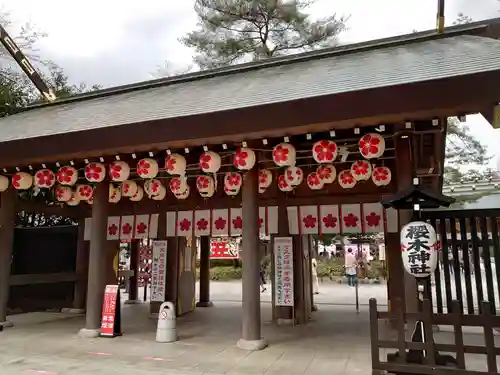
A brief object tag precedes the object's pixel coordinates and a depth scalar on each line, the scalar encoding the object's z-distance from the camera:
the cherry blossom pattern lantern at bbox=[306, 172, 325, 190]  7.85
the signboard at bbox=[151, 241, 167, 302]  10.80
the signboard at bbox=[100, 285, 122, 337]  7.92
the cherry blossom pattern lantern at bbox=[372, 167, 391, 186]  7.68
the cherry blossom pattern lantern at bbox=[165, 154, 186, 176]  7.56
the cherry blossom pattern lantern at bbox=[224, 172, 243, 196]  7.84
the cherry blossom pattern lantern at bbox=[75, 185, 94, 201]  10.02
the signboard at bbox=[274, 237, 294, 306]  9.40
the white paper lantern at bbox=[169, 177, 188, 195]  8.55
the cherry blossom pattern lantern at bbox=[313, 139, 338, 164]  6.67
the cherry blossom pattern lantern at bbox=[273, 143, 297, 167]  6.89
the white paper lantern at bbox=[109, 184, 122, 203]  9.80
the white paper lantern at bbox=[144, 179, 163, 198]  9.03
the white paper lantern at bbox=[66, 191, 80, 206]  10.14
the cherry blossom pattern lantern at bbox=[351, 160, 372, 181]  7.46
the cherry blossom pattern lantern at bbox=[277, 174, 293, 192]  8.01
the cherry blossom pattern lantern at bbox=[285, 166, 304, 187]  7.73
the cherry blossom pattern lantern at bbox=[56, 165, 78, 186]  8.67
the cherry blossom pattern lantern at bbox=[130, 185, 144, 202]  9.54
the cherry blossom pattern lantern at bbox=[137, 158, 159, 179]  7.87
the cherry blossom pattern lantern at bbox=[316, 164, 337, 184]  7.81
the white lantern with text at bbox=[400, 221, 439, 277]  5.26
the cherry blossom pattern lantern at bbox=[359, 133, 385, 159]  6.41
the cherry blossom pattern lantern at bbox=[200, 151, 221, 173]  7.27
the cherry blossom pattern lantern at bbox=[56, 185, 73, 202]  9.76
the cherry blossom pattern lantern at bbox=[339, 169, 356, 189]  7.89
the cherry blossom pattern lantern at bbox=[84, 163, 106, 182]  8.23
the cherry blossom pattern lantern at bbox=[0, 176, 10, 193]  9.18
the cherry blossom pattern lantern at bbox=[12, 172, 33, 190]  8.95
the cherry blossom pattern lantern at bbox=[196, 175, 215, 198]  8.26
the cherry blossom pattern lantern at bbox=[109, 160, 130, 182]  8.08
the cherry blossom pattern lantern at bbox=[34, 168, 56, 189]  8.79
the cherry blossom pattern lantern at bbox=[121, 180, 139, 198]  9.30
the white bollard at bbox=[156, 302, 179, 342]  7.53
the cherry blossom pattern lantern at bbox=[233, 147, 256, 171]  6.97
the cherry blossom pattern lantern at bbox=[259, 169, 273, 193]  8.05
